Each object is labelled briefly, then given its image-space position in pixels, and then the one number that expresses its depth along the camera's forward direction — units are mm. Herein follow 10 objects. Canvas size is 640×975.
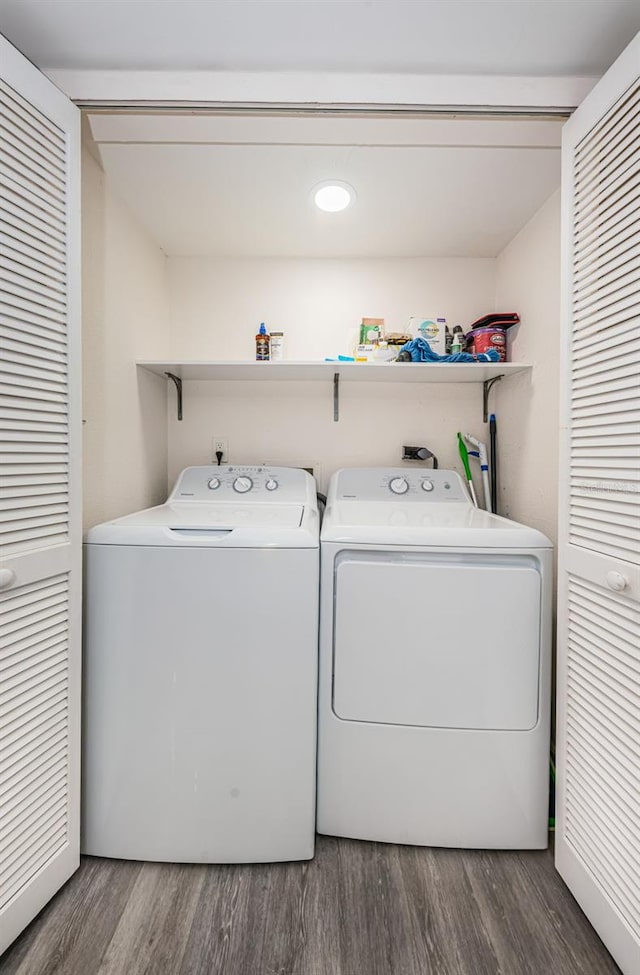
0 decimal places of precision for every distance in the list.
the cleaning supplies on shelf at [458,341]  1922
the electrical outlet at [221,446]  2143
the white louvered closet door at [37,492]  1054
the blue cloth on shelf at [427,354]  1769
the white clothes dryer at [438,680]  1322
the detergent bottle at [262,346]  1922
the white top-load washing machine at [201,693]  1280
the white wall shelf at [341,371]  1740
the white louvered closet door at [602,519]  1008
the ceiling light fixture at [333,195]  1577
